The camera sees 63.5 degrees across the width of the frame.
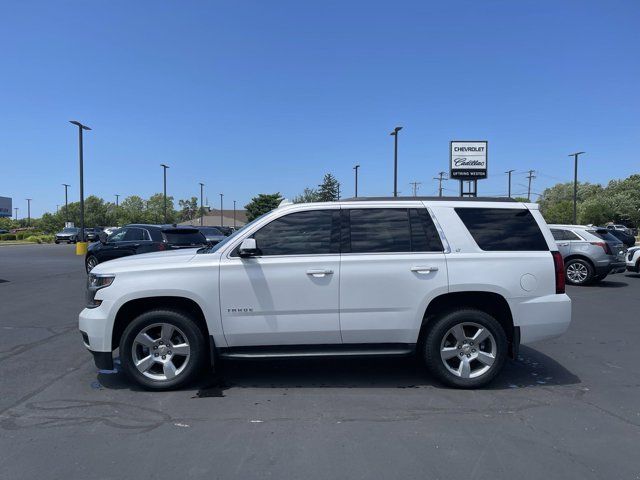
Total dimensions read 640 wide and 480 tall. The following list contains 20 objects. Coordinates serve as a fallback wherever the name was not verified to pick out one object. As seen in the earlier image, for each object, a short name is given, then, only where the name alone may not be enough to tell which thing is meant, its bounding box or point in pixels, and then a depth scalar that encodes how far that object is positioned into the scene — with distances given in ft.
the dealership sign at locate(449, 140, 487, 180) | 112.47
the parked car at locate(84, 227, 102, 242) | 99.07
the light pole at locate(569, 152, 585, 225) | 132.98
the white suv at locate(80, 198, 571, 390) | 16.76
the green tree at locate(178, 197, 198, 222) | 452.35
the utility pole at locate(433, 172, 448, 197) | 274.44
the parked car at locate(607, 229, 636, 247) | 91.45
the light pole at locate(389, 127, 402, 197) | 95.61
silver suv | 46.50
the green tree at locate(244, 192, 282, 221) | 262.30
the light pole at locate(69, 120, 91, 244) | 97.14
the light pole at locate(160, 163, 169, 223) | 159.94
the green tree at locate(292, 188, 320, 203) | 231.30
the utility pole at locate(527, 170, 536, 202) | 328.90
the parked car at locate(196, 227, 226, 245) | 69.87
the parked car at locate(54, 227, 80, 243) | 157.38
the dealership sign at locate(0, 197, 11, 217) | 249.34
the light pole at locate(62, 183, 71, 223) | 237.43
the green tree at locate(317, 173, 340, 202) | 214.48
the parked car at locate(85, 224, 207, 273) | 48.03
